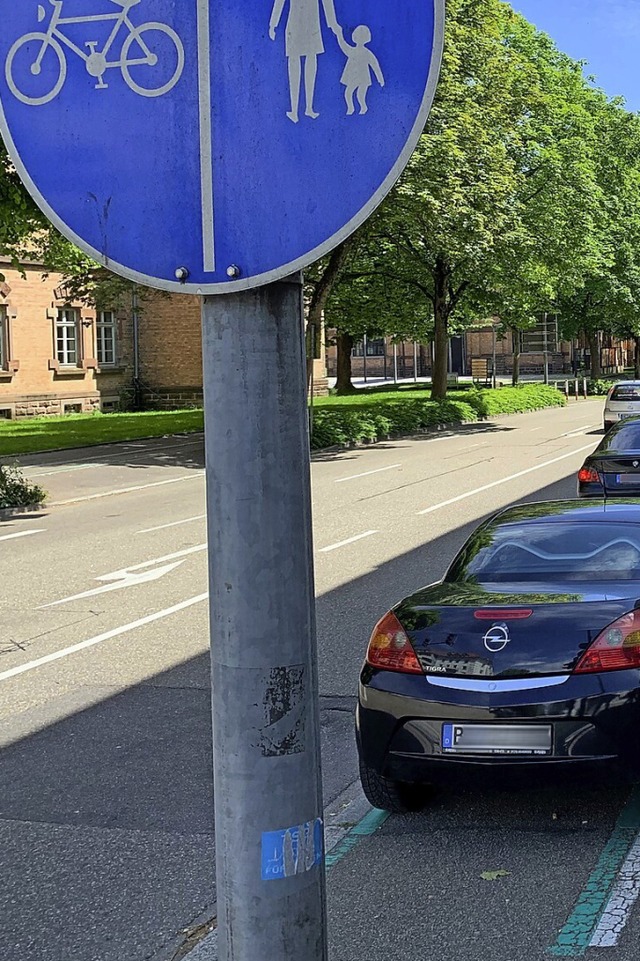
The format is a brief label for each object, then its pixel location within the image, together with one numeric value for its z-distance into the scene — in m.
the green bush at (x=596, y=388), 68.88
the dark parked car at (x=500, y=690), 5.48
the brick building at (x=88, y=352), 42.94
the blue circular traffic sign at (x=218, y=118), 2.20
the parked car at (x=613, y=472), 16.62
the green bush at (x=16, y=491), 19.98
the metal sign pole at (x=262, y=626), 2.24
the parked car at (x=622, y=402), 34.47
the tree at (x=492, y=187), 30.72
